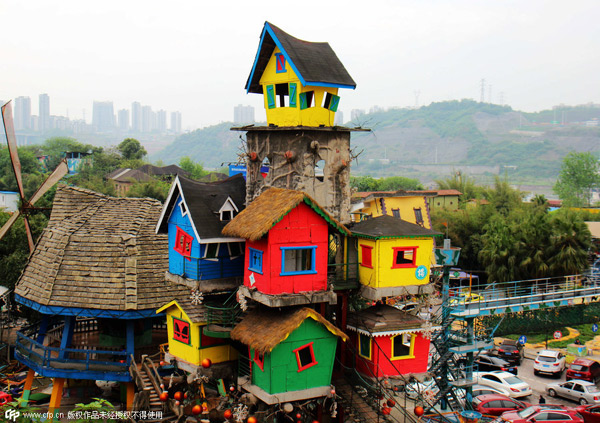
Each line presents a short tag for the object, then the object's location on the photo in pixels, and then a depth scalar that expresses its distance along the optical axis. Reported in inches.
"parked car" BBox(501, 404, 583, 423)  1278.3
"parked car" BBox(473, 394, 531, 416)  1370.6
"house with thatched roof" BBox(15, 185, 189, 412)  1259.2
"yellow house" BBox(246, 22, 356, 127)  1028.5
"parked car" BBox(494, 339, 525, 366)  1750.7
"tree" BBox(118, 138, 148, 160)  5649.6
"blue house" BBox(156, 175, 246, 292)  1007.6
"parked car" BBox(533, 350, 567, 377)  1670.8
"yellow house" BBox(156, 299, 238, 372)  1071.0
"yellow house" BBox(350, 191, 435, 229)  1185.4
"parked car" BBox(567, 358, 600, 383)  1583.4
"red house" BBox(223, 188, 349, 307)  912.9
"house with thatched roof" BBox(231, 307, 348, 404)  903.7
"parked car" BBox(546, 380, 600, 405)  1467.8
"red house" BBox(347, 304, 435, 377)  1007.6
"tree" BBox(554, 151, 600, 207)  5137.8
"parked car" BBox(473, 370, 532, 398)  1490.3
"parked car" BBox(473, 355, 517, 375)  1670.8
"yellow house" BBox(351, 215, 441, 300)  989.2
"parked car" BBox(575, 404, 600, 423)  1342.3
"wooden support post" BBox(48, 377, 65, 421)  1264.8
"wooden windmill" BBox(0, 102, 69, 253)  1558.8
